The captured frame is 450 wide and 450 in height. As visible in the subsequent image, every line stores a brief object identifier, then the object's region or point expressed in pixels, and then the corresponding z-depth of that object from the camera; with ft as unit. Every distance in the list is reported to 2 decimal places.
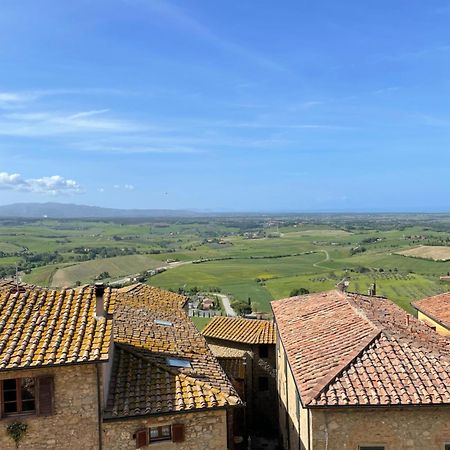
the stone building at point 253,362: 78.23
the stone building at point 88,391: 36.32
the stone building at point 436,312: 66.63
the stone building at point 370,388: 38.32
